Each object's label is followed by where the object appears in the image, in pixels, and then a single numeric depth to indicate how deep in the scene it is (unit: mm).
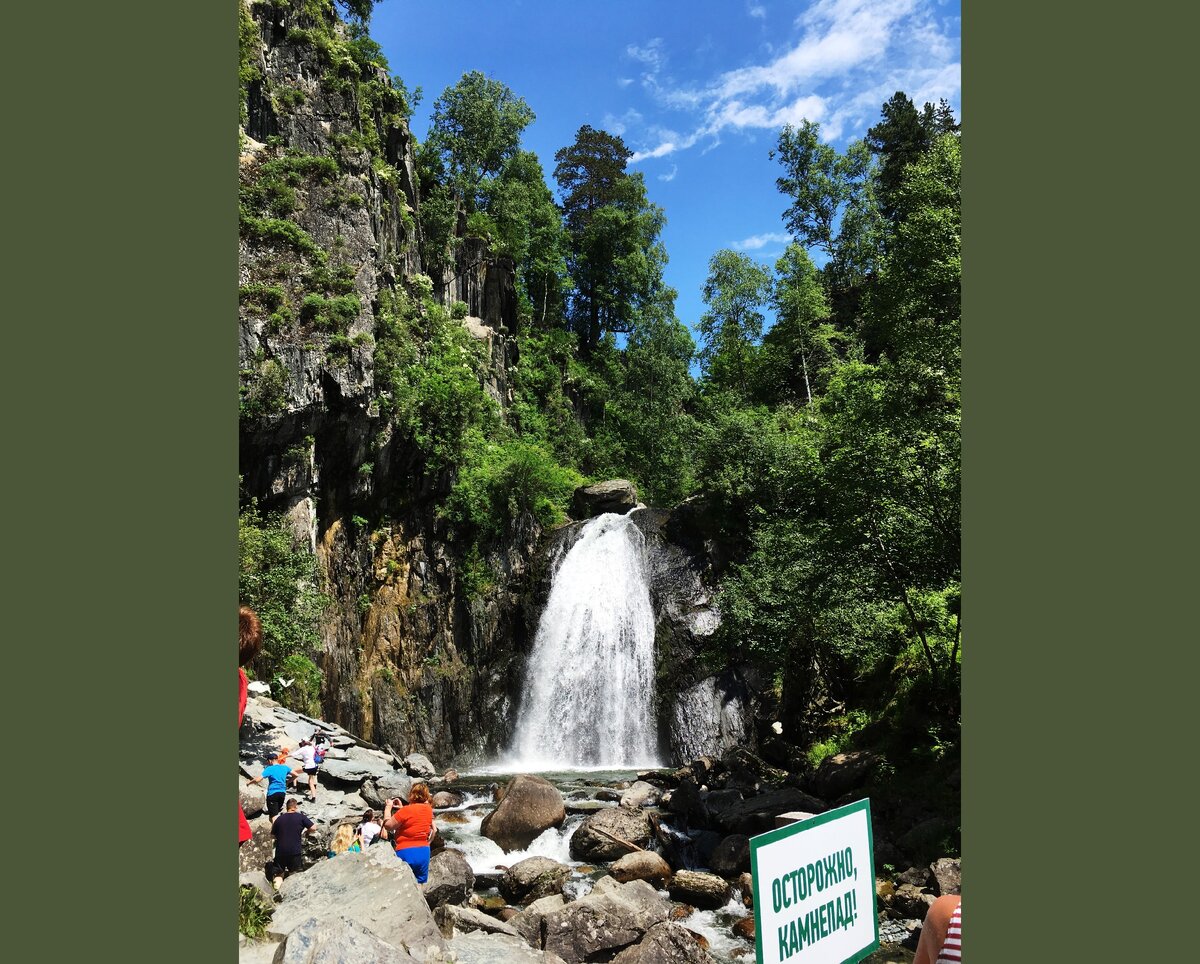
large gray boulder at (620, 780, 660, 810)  16844
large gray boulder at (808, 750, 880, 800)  15375
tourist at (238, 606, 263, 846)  4230
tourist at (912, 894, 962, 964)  3172
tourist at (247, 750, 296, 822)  11164
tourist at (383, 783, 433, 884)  8977
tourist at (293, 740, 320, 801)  14211
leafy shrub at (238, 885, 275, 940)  6652
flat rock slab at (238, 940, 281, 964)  6223
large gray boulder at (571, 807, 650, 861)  13672
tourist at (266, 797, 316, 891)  9453
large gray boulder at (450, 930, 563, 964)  7934
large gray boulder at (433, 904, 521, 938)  9469
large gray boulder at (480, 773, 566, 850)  14242
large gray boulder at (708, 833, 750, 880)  12906
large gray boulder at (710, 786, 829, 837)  14391
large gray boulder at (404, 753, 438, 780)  19086
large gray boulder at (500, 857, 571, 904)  12000
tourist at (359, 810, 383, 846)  11859
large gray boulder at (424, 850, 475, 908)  10586
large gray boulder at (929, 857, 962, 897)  11133
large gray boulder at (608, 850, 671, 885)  12797
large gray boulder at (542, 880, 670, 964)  9500
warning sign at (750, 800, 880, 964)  2748
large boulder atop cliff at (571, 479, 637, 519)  30938
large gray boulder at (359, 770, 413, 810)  15023
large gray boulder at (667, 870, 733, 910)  11859
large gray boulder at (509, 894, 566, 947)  9812
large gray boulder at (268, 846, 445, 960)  7371
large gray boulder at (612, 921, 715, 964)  9094
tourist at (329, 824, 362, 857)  11156
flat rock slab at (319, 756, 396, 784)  15466
